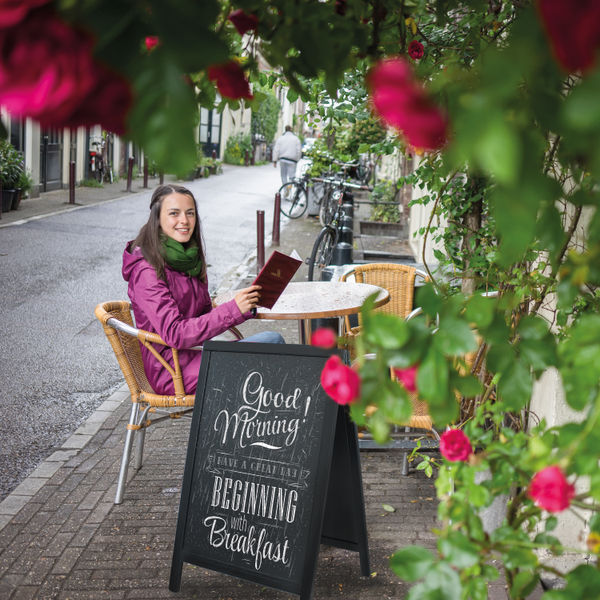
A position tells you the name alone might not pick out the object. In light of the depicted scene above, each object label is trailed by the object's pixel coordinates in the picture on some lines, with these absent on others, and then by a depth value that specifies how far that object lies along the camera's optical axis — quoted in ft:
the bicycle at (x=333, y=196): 41.14
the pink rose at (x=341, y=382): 3.46
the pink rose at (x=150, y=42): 2.50
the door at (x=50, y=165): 60.80
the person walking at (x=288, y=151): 64.34
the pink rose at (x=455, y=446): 5.47
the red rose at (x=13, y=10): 2.28
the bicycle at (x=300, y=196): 55.57
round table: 12.88
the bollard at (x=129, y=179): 69.38
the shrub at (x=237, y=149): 136.46
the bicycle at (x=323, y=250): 31.78
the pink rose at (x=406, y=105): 2.23
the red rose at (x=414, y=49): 7.49
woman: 12.18
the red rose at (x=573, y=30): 2.05
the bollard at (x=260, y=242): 34.53
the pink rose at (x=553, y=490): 3.14
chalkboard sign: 9.66
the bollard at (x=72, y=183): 55.00
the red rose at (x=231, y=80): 3.37
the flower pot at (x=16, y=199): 48.83
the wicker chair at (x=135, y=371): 12.47
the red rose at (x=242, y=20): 3.81
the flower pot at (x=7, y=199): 47.85
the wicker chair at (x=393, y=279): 17.63
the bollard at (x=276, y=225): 43.03
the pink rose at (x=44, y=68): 2.27
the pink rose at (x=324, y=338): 4.00
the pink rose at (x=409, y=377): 3.23
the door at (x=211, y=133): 135.74
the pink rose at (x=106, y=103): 2.40
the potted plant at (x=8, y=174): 47.44
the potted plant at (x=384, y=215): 45.98
